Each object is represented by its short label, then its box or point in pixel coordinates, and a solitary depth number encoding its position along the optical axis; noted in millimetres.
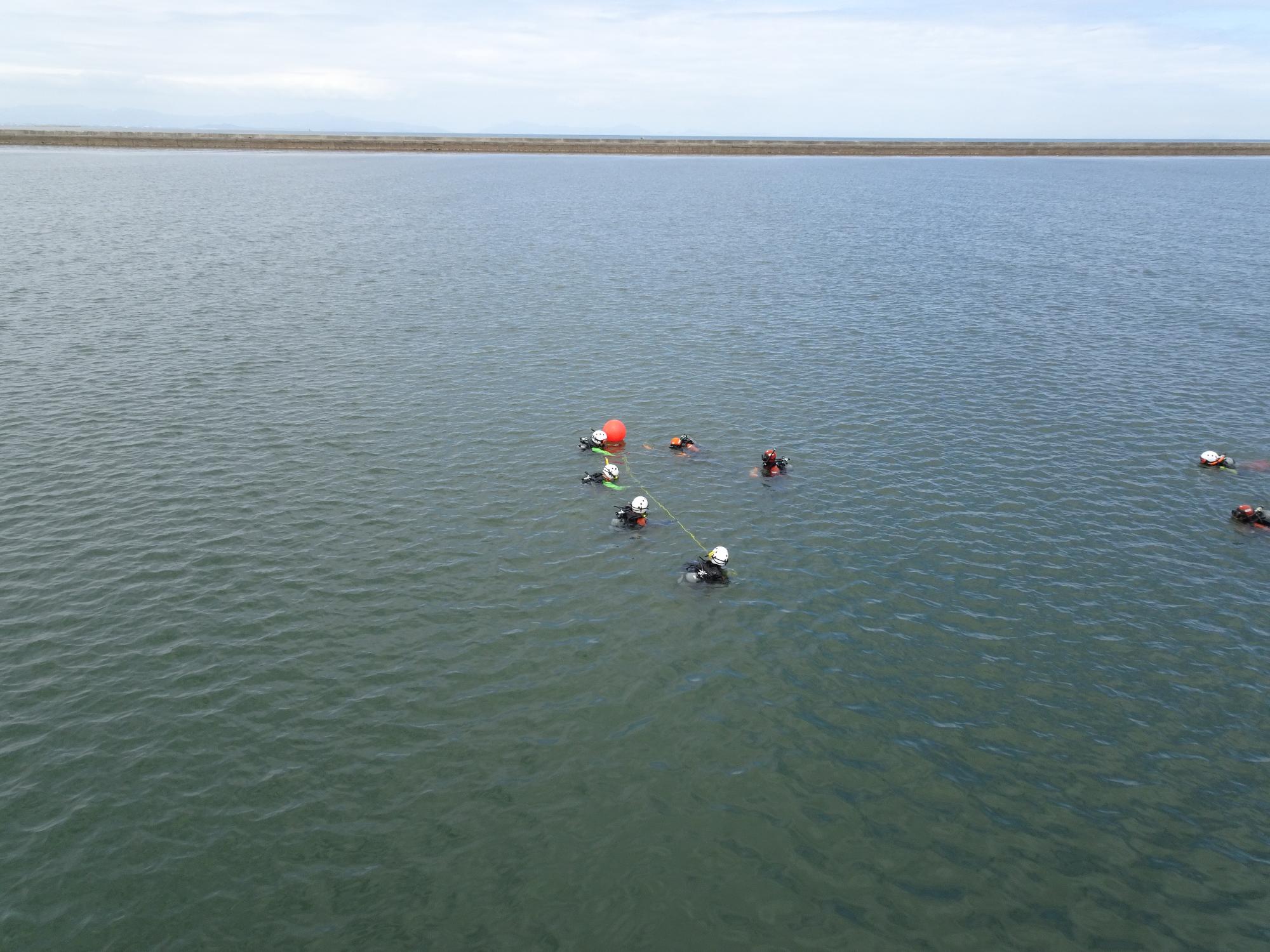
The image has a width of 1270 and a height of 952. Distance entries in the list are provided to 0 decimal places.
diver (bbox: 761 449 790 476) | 42781
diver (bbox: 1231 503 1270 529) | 37281
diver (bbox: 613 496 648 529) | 37688
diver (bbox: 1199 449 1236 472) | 43781
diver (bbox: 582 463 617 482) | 41219
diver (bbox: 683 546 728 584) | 32938
